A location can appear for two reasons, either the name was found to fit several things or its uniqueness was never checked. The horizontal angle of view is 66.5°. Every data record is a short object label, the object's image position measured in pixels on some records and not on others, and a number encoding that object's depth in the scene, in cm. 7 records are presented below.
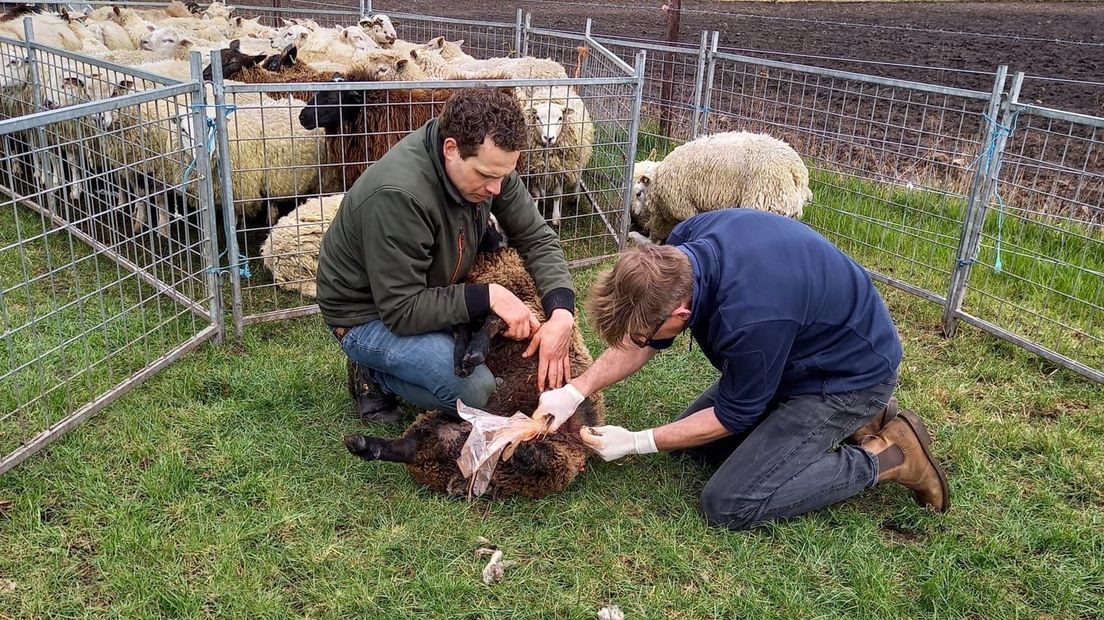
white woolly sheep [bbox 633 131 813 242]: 674
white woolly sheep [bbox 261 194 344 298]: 592
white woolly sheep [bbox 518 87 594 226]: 665
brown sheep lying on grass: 362
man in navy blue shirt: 307
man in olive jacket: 350
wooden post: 1011
